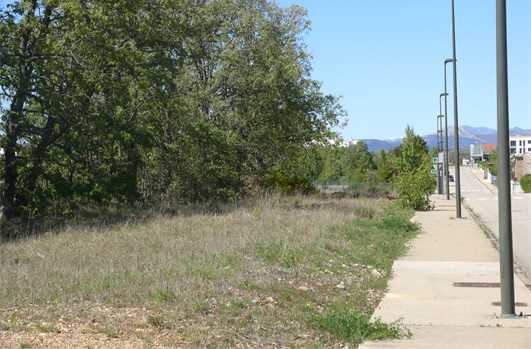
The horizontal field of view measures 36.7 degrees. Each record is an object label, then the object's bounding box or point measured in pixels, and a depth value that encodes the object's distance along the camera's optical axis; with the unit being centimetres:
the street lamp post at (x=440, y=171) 6366
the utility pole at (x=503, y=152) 938
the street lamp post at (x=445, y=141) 5198
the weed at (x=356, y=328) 826
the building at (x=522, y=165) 11612
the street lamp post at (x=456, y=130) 2976
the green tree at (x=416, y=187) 3625
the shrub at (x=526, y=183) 7019
